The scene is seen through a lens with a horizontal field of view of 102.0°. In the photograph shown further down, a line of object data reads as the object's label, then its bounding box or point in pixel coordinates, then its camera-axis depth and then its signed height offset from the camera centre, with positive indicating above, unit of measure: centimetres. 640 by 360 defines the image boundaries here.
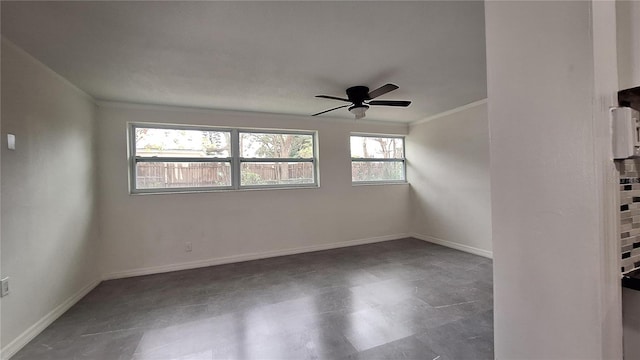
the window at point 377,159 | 491 +38
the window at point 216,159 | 360 +37
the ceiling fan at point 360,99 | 296 +93
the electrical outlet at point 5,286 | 184 -69
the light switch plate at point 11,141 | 193 +36
